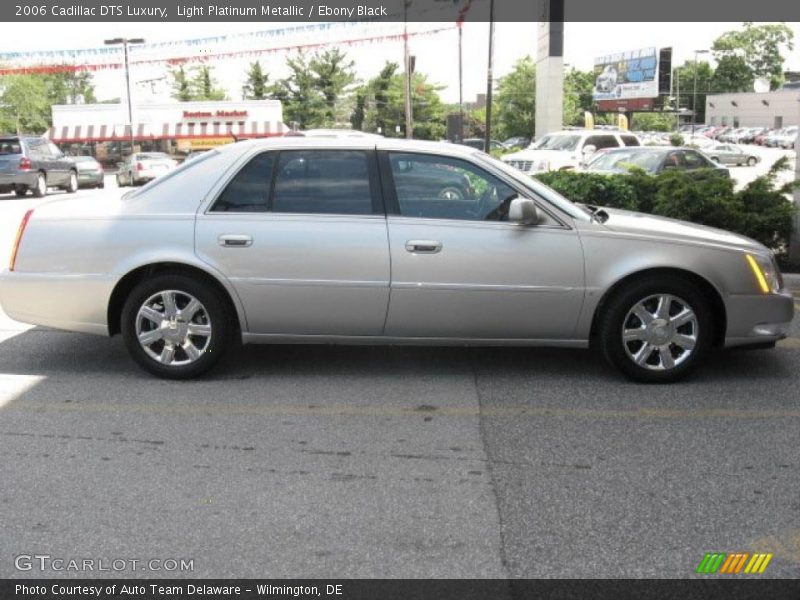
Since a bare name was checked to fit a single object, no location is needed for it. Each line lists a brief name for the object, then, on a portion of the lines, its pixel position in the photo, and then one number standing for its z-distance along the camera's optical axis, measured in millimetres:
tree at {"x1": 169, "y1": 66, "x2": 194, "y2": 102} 75812
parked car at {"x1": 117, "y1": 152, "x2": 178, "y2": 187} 34438
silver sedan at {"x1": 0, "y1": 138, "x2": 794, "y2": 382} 5605
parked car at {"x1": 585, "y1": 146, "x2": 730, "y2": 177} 16969
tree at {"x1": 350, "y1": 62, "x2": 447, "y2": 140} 66812
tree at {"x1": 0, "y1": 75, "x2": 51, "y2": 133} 71750
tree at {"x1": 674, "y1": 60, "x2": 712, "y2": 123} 123062
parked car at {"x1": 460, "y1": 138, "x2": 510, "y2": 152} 47575
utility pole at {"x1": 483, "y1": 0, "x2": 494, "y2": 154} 22609
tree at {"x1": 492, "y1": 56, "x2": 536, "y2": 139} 57781
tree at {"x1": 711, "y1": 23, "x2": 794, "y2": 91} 122625
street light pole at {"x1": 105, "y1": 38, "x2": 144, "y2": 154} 41281
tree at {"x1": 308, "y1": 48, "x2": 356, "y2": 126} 68938
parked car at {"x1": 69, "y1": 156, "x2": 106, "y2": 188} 33594
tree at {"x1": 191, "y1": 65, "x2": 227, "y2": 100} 77000
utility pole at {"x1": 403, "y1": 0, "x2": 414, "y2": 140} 28862
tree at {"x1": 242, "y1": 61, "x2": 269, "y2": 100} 73750
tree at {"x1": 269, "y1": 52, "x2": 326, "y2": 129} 68562
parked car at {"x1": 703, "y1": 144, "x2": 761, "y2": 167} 47312
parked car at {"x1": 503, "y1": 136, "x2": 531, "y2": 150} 51706
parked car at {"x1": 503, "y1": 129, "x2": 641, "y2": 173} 21844
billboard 83812
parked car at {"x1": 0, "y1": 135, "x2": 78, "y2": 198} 24516
